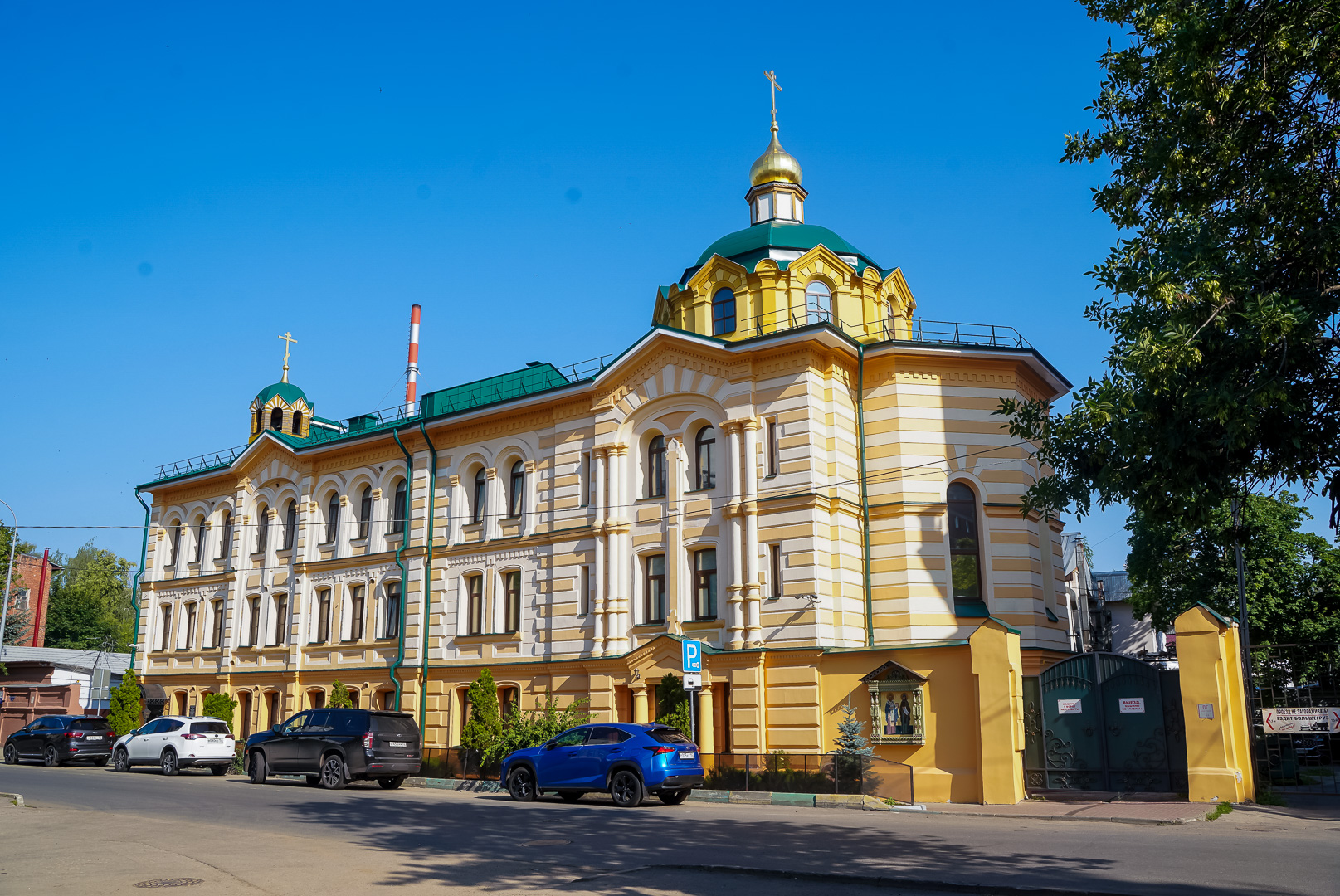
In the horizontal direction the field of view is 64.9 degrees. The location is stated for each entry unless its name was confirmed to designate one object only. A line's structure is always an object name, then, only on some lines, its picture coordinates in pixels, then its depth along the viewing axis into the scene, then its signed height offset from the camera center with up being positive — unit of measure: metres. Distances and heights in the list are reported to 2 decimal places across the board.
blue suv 18.70 -1.52
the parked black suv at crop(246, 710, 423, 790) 23.11 -1.50
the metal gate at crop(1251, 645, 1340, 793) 20.03 -0.90
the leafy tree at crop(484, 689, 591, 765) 25.62 -1.23
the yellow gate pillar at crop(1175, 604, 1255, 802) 18.80 -0.57
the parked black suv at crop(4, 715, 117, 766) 31.95 -1.75
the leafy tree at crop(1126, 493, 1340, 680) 36.12 +3.44
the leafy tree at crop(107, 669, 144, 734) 38.81 -1.01
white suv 28.11 -1.70
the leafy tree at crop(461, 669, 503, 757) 26.97 -1.02
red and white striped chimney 46.66 +13.07
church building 24.69 +3.83
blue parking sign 22.05 +0.45
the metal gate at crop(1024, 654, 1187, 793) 20.23 -0.99
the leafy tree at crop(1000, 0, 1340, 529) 9.53 +3.74
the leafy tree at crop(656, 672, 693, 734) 25.03 -0.60
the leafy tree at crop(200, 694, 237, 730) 36.66 -0.90
